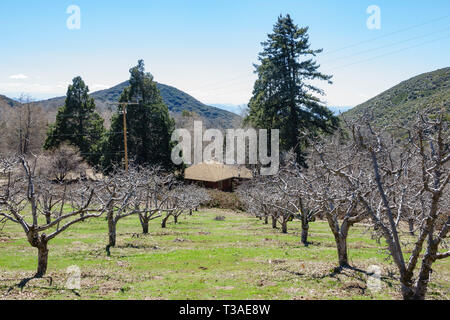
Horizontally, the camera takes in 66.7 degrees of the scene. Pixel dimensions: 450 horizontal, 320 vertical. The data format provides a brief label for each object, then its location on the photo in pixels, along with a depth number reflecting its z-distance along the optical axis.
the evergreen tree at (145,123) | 43.50
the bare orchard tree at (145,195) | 22.90
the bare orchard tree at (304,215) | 18.17
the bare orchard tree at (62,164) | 37.19
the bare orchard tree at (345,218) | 11.65
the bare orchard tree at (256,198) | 27.77
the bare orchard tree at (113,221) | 17.31
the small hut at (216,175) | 51.31
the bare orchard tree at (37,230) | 10.44
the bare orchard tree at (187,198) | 27.12
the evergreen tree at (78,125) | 47.44
